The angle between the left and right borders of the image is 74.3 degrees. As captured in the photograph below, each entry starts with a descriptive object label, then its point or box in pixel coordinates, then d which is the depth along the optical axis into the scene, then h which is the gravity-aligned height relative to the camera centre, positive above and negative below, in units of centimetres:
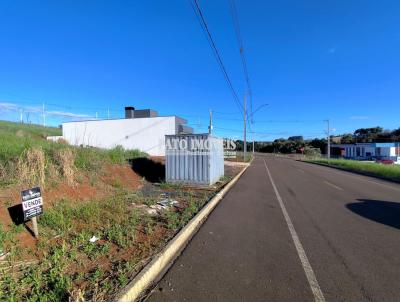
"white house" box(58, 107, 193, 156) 3120 +273
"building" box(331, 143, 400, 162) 7612 +61
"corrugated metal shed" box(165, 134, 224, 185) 1205 -29
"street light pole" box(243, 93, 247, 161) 3474 +461
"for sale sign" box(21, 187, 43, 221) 432 -87
